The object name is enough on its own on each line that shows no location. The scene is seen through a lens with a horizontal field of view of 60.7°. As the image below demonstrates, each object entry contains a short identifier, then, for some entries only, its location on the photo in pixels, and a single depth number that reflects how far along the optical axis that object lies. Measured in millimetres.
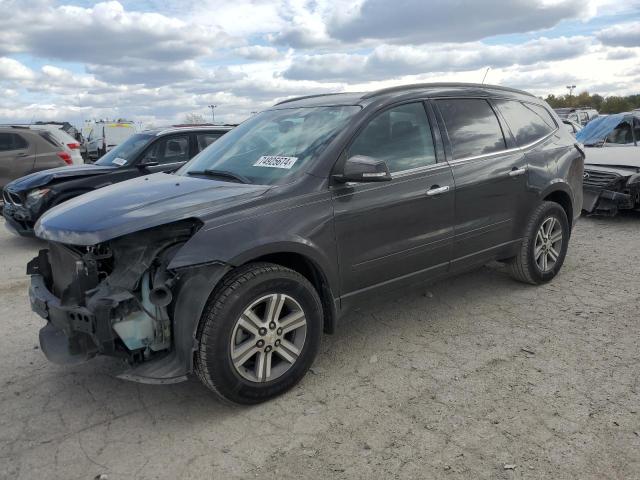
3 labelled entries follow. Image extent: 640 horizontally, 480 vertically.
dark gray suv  3018
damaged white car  7625
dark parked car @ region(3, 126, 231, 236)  7453
